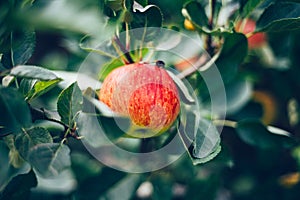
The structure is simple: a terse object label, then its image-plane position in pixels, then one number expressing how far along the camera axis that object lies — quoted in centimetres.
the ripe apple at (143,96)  67
